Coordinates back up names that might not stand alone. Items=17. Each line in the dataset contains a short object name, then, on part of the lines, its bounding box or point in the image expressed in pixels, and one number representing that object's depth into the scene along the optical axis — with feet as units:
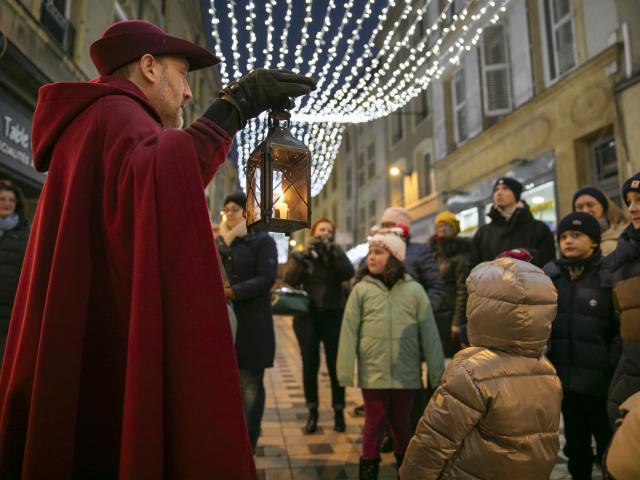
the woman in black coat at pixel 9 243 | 11.09
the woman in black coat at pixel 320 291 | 15.33
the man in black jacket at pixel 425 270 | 13.75
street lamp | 53.26
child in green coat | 10.69
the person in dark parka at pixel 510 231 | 13.37
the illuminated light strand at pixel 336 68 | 24.43
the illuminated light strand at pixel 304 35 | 23.00
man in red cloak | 3.44
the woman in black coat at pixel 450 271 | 14.90
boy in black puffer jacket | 9.62
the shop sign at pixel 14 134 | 22.57
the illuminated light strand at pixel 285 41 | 22.92
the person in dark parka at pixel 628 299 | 8.04
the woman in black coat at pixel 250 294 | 12.19
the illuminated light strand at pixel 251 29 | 21.80
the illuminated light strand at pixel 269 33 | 22.06
